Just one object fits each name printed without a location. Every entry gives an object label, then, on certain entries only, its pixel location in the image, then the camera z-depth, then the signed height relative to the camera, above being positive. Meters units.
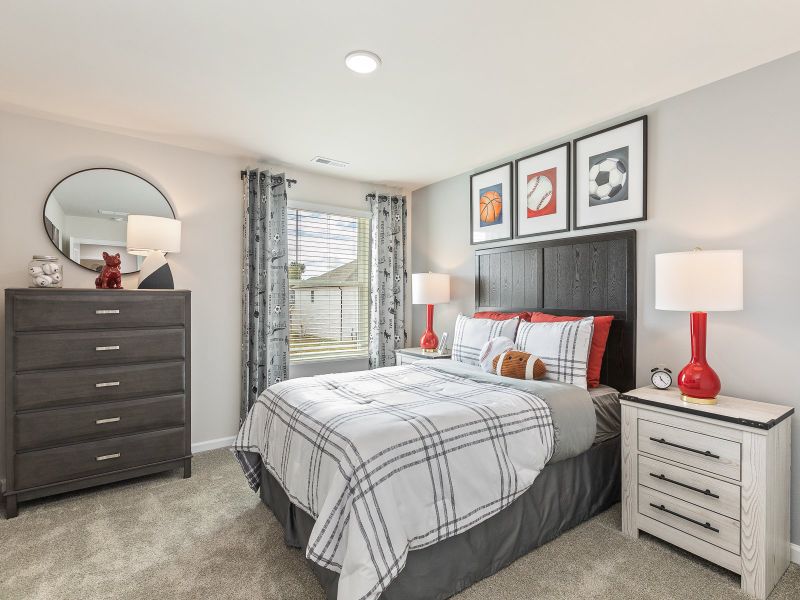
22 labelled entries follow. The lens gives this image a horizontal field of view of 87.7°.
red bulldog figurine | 2.88 +0.16
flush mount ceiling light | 2.12 +1.24
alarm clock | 2.31 -0.44
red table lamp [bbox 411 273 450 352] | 4.03 +0.07
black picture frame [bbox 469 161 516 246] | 3.56 +0.88
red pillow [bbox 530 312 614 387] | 2.69 -0.33
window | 4.11 +0.14
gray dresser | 2.46 -0.57
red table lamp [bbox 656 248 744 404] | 1.98 +0.04
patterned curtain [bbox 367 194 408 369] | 4.45 +0.18
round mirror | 2.96 +0.64
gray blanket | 2.14 -0.61
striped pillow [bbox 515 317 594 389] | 2.53 -0.31
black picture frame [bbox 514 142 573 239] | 3.10 +0.88
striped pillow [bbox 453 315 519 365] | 3.10 -0.27
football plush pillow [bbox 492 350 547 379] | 2.61 -0.42
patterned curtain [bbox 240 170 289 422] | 3.66 +0.11
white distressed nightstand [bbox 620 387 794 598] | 1.82 -0.86
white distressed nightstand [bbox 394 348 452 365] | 3.82 -0.53
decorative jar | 2.67 +0.18
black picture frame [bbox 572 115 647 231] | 2.65 +0.89
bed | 1.74 -0.80
